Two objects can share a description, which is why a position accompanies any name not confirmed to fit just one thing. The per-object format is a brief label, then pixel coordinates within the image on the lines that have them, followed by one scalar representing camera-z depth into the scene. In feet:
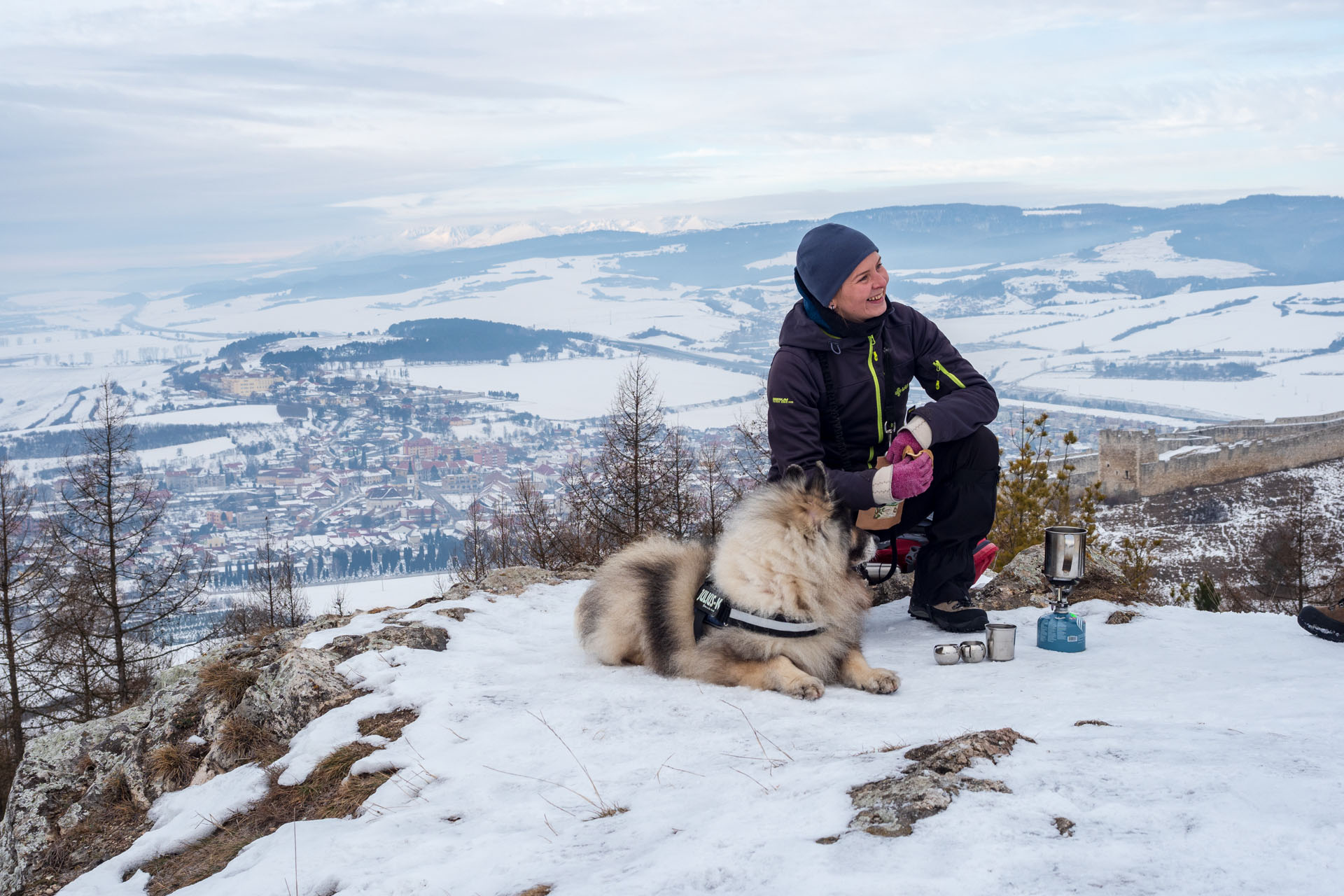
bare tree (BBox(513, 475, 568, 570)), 55.62
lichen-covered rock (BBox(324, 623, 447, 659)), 15.07
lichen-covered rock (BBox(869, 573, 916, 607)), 17.57
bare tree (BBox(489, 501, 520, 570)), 72.59
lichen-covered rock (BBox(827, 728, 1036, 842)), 6.57
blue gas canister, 12.67
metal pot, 12.62
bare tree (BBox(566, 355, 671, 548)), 55.36
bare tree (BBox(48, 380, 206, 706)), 54.34
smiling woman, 12.98
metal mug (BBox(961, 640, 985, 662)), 12.54
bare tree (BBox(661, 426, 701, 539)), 57.93
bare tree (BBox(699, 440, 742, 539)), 59.31
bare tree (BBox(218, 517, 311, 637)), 75.97
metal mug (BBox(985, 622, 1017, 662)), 12.50
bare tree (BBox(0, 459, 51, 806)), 53.16
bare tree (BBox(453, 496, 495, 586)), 72.64
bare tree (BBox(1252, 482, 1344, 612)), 58.44
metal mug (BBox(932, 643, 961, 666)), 12.50
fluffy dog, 11.33
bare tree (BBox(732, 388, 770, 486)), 54.80
